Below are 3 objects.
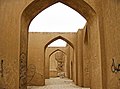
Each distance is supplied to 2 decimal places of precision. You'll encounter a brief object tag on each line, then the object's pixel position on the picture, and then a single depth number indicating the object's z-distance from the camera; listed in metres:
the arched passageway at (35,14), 7.22
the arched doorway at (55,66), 32.22
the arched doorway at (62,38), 16.20
